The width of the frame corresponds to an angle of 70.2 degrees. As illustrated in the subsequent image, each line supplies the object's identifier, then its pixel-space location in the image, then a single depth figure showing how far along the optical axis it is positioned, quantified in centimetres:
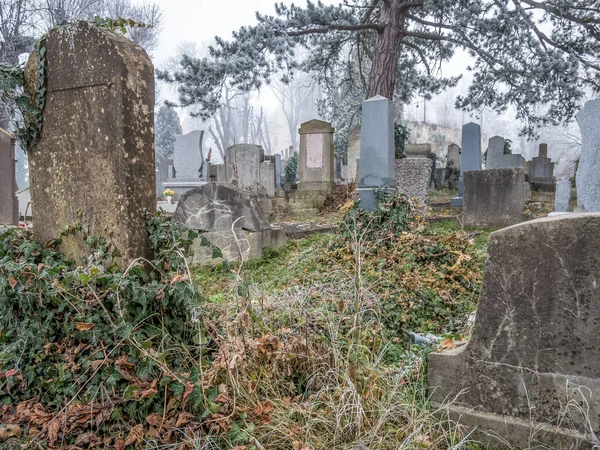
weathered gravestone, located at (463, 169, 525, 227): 884
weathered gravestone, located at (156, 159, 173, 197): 1955
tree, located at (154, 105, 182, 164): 3912
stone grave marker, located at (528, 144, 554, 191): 1920
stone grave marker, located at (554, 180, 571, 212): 851
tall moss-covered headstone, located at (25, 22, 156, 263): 257
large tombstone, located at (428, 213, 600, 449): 197
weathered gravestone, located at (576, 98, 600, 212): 588
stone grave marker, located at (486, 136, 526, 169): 1587
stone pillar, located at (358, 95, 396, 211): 694
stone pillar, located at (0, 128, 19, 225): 765
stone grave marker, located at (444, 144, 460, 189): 1725
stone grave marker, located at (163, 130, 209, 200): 1355
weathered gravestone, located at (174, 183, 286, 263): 631
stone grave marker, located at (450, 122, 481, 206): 1272
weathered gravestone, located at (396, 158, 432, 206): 896
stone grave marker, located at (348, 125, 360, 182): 1622
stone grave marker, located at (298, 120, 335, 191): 1344
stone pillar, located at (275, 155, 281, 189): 1832
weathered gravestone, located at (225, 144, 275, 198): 1359
